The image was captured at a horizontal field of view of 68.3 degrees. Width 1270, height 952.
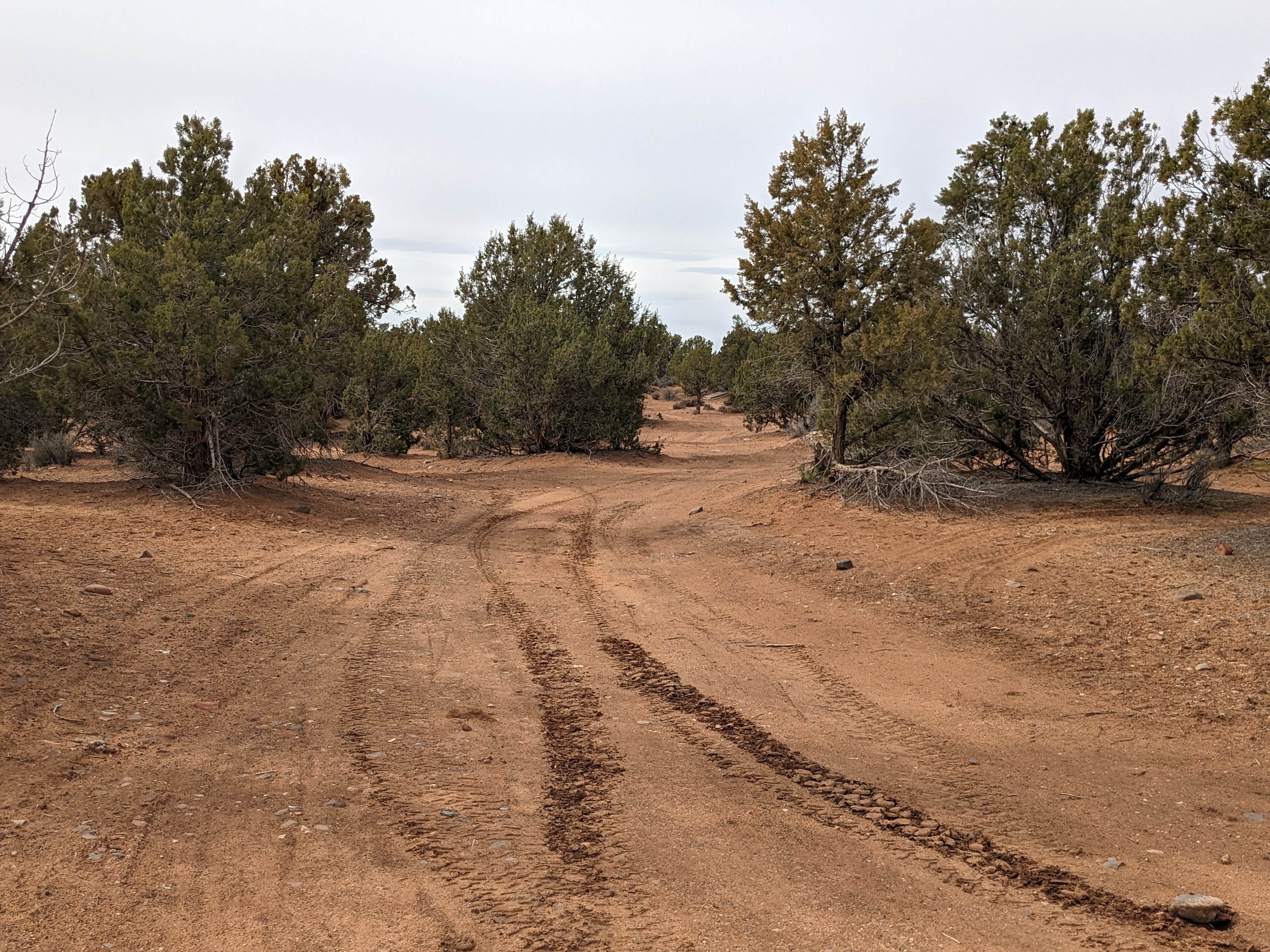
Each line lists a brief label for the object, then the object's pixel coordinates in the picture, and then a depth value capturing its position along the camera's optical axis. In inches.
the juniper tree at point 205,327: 521.7
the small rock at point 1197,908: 144.1
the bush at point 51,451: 761.6
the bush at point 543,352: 995.3
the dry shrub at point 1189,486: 550.0
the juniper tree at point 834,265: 575.8
